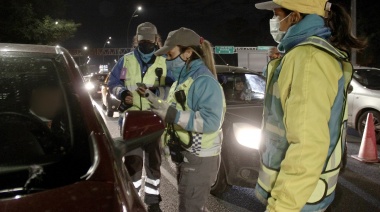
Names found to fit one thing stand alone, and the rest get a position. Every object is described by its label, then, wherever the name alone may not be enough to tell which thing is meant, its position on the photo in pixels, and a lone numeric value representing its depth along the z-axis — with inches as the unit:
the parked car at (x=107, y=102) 530.1
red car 64.8
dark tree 1111.0
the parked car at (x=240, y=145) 188.2
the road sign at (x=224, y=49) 1560.4
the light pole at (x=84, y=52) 2914.9
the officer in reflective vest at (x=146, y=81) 185.8
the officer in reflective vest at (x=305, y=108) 68.0
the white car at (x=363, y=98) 356.5
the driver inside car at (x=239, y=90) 232.4
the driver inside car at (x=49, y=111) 85.9
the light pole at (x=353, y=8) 662.1
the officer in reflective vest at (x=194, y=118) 120.3
